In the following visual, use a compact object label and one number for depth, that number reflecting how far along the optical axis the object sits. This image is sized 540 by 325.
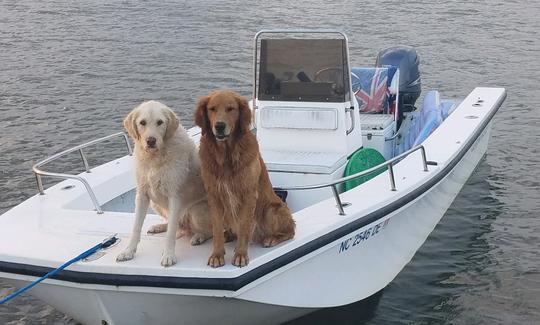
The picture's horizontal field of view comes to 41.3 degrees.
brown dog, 4.48
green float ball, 6.59
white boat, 4.80
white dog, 4.55
